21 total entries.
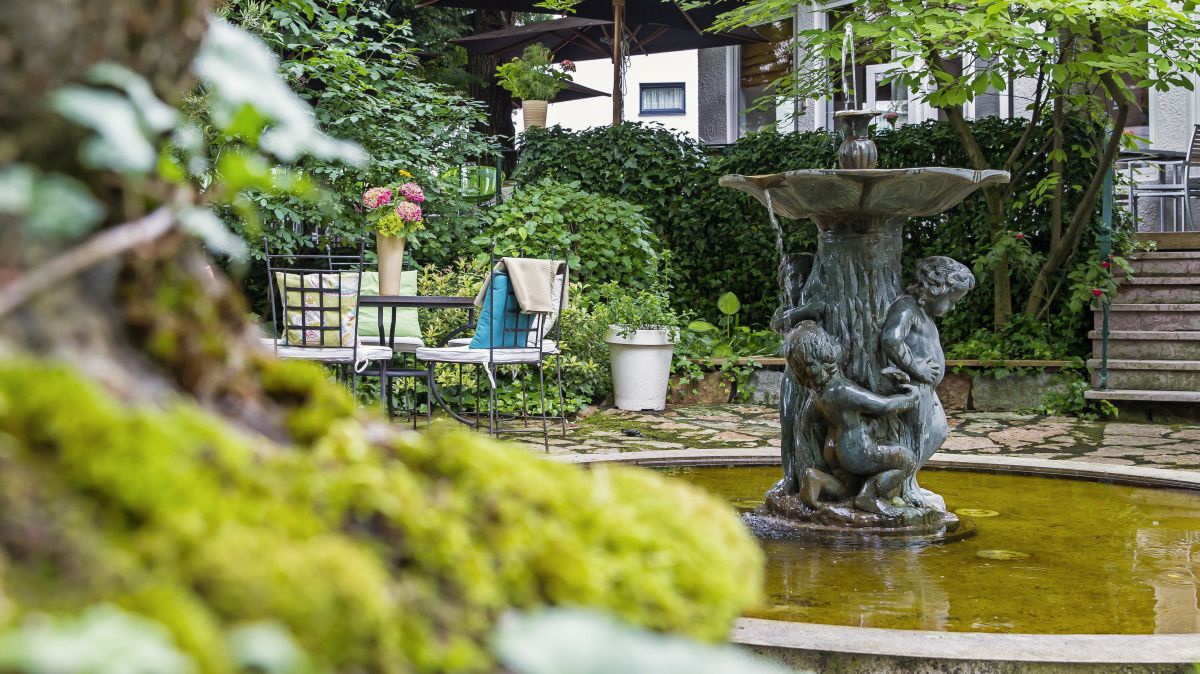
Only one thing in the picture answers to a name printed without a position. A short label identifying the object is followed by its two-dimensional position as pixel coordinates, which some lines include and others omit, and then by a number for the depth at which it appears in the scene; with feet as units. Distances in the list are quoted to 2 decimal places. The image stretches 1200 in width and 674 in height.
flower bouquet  22.22
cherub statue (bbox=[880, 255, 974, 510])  13.39
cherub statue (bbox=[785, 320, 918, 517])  13.37
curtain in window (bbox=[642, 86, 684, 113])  59.21
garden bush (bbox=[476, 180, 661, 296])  30.63
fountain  10.43
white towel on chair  20.80
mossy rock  1.94
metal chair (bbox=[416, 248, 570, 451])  21.03
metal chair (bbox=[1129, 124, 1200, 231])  31.89
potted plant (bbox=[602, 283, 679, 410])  28.32
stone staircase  26.66
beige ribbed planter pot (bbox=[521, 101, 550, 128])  37.32
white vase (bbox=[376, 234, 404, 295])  22.88
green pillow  25.50
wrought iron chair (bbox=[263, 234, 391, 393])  19.08
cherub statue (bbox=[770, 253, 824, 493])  13.96
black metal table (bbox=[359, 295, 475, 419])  20.79
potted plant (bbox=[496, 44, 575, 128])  37.19
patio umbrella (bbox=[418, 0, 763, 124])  36.47
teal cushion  21.07
